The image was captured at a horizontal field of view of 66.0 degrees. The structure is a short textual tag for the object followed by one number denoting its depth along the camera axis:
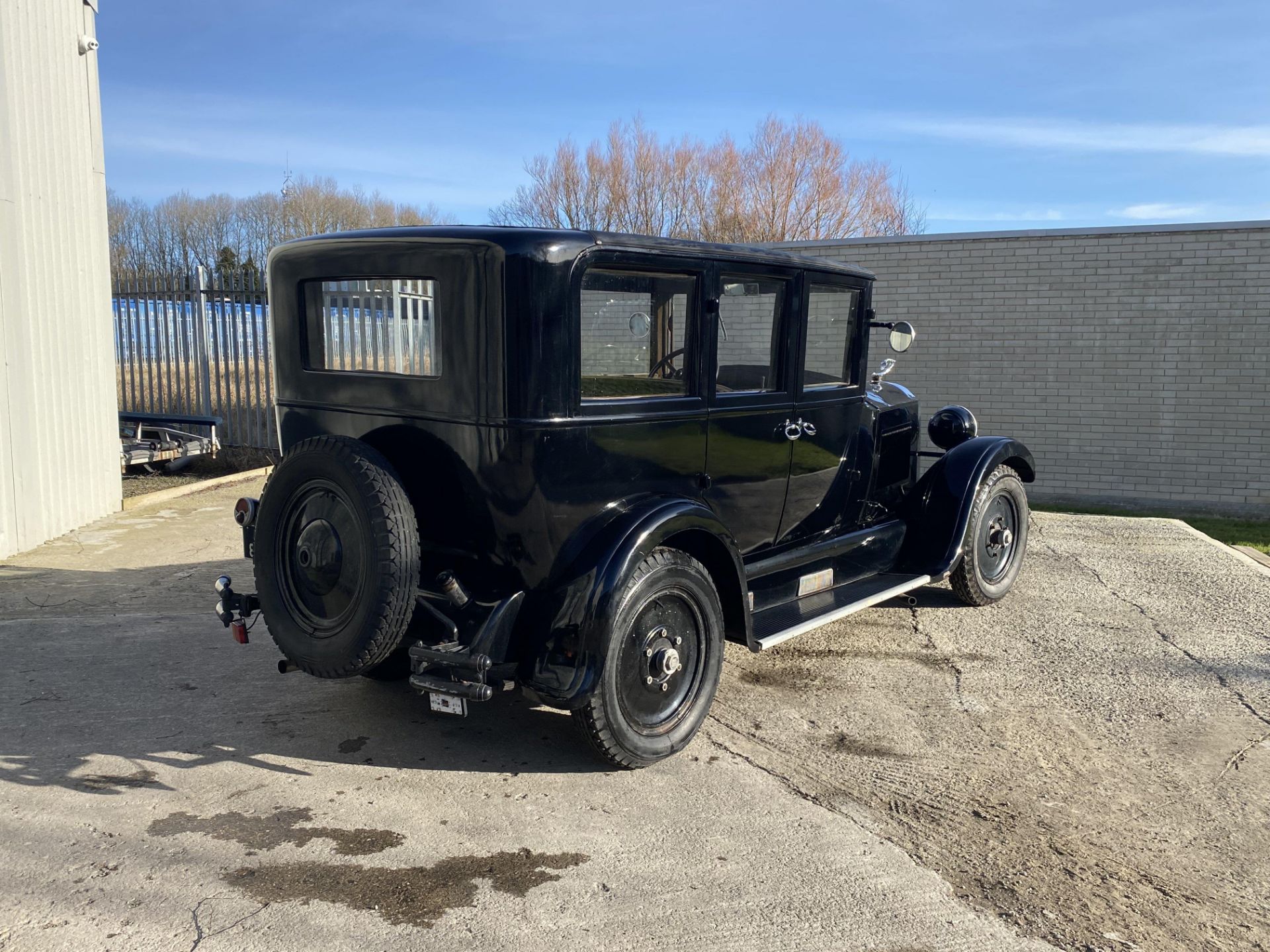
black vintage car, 3.52
